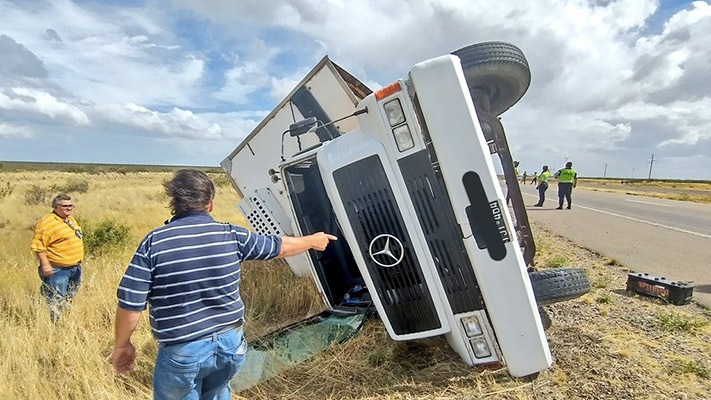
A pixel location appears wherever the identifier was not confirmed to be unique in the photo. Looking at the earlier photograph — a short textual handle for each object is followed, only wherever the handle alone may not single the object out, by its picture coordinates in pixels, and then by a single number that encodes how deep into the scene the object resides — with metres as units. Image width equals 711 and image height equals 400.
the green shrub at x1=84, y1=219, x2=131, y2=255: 8.83
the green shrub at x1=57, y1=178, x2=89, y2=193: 25.55
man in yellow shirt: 4.61
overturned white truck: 2.31
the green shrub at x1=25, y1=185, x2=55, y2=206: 19.12
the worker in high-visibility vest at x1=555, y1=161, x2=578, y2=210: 13.84
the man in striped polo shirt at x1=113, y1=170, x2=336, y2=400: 1.88
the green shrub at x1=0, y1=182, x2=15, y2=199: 20.90
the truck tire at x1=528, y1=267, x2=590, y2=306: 2.88
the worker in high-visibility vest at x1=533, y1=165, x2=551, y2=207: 15.46
